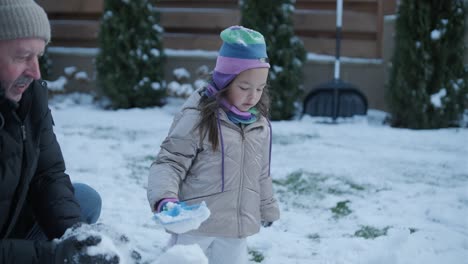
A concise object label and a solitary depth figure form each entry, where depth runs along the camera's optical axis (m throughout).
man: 1.65
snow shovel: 7.74
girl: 2.38
